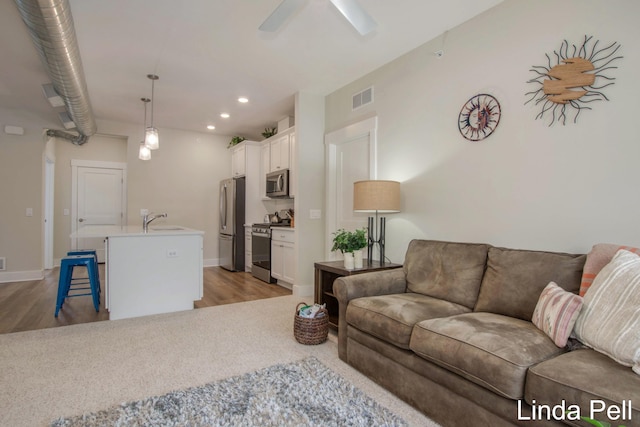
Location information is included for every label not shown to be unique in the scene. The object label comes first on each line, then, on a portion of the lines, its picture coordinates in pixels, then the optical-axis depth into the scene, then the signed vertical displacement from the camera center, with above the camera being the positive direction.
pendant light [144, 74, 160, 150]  3.90 +0.87
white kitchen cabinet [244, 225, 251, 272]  6.02 -0.62
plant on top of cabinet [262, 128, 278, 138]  5.89 +1.42
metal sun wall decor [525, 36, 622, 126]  2.04 +0.87
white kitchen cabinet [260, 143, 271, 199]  5.84 +0.84
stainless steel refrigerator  6.05 -0.16
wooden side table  3.02 -0.61
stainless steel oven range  5.30 -0.62
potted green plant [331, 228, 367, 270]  3.03 -0.31
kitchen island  3.40 -0.60
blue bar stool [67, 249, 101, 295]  4.13 -0.50
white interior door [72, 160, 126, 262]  6.68 +0.29
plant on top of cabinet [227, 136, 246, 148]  6.52 +1.41
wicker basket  2.77 -0.96
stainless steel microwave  5.18 +0.47
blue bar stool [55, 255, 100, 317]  3.44 -0.66
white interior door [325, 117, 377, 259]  3.84 +0.56
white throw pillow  1.33 -0.42
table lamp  3.04 +0.16
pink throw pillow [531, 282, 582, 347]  1.58 -0.48
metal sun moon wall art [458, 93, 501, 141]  2.60 +0.77
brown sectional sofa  1.30 -0.62
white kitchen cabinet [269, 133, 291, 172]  5.20 +0.97
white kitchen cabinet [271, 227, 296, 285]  4.66 -0.59
